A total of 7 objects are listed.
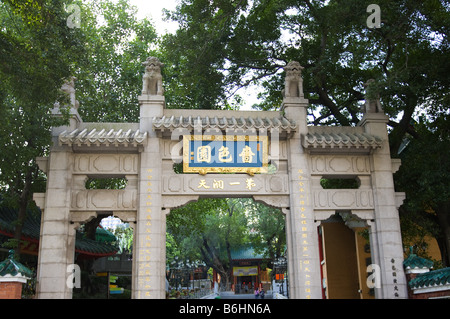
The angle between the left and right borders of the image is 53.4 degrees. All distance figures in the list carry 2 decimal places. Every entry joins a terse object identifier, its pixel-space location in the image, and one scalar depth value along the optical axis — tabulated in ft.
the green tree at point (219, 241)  98.43
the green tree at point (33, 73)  27.58
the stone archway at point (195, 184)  31.24
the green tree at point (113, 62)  51.85
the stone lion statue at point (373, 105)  35.94
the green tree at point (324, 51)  34.83
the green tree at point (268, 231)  90.94
